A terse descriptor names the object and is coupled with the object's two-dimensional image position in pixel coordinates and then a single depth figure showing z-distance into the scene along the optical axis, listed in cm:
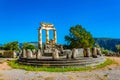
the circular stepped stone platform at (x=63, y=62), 916
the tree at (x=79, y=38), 2249
